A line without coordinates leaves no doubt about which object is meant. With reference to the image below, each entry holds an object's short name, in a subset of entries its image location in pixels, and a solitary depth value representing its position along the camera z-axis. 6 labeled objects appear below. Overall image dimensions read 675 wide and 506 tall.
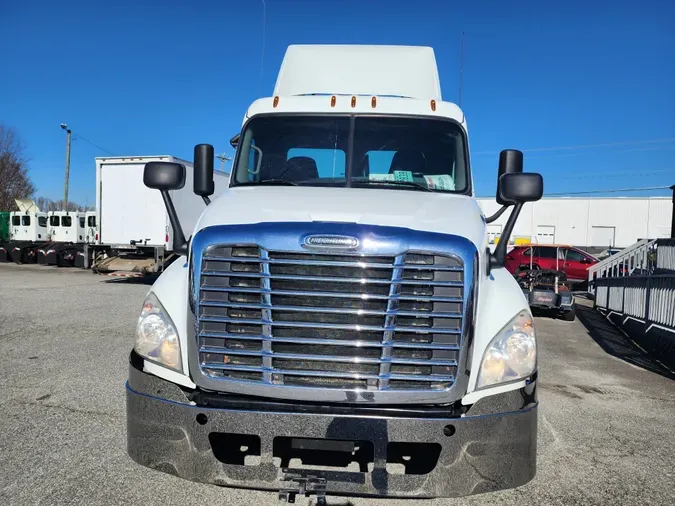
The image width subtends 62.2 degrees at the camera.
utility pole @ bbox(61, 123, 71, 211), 41.69
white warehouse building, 43.28
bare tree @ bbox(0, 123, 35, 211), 53.28
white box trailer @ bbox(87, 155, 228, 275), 18.11
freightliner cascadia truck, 2.67
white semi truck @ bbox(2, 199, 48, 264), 29.45
